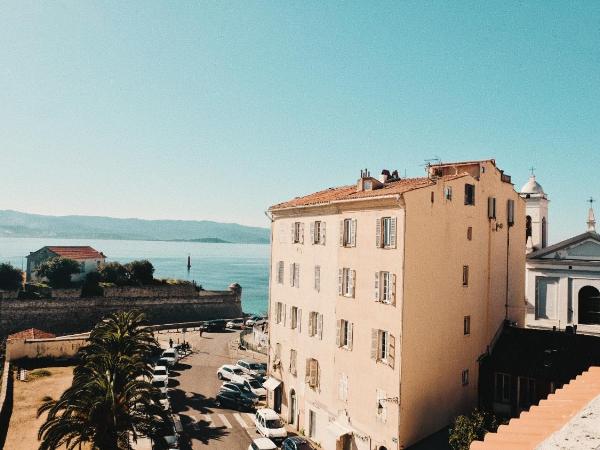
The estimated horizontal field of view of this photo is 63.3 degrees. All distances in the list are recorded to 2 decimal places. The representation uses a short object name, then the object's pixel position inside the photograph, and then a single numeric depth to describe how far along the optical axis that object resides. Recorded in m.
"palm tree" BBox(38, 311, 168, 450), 21.00
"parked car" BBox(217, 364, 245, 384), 44.34
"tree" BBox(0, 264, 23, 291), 64.81
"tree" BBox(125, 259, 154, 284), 75.12
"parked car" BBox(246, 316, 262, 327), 72.81
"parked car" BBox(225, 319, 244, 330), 71.87
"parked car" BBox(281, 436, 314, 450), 27.43
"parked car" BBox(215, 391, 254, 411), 38.06
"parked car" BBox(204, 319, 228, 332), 68.75
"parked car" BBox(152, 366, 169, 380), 41.38
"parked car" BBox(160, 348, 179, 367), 48.16
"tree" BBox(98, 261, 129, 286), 73.31
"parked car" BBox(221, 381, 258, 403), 38.84
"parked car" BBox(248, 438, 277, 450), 27.66
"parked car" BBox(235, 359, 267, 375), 45.83
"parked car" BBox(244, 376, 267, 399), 40.55
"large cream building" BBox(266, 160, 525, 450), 24.98
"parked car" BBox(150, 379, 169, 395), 39.40
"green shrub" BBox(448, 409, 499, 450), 23.14
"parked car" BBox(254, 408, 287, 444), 30.89
